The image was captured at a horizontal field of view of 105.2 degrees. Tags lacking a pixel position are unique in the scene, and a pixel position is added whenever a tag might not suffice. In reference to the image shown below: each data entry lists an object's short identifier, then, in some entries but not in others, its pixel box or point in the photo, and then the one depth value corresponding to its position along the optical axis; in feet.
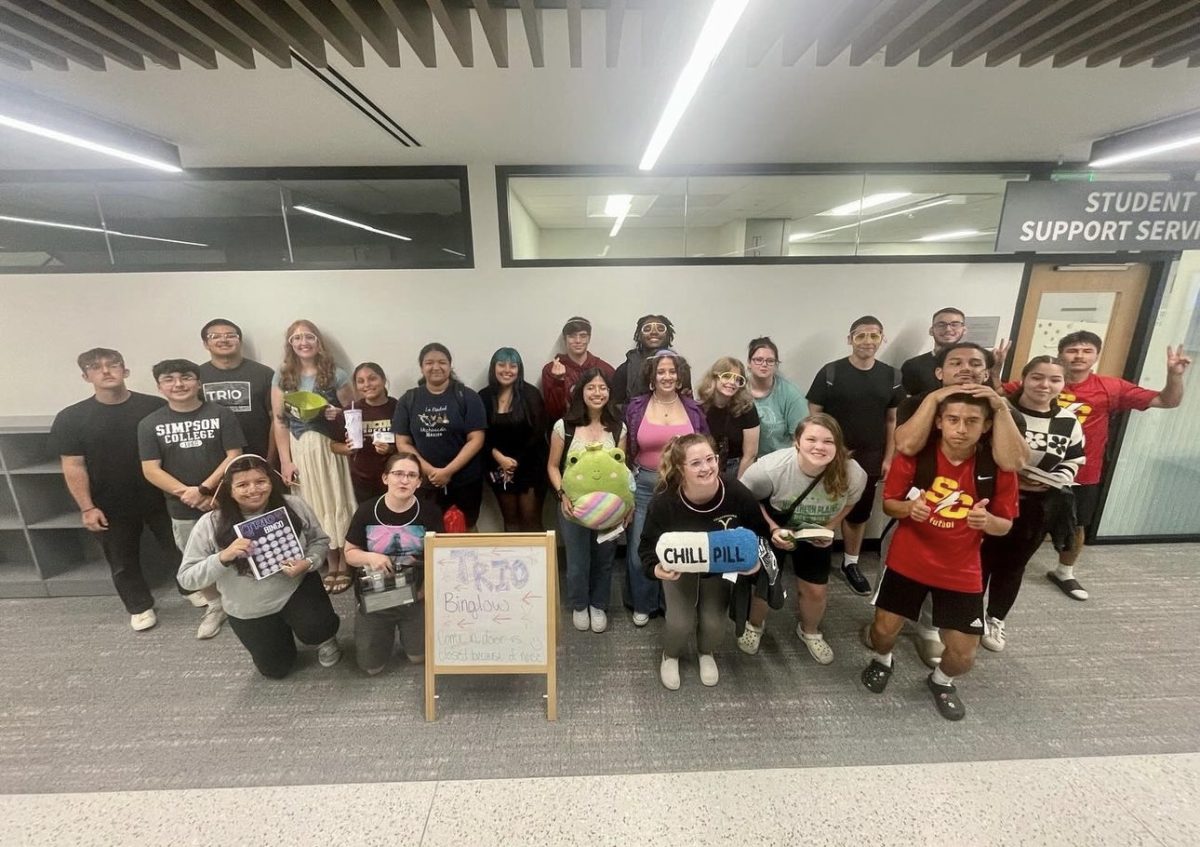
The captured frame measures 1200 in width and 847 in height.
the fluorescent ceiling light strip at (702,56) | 3.49
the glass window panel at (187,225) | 9.75
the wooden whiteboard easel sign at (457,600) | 6.71
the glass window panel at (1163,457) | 10.41
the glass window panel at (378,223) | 9.91
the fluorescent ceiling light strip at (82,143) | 6.47
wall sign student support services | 7.77
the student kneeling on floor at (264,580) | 6.79
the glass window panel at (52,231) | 9.66
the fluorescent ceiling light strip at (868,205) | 16.45
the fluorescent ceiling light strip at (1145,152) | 7.59
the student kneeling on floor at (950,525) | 6.31
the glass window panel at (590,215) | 10.44
